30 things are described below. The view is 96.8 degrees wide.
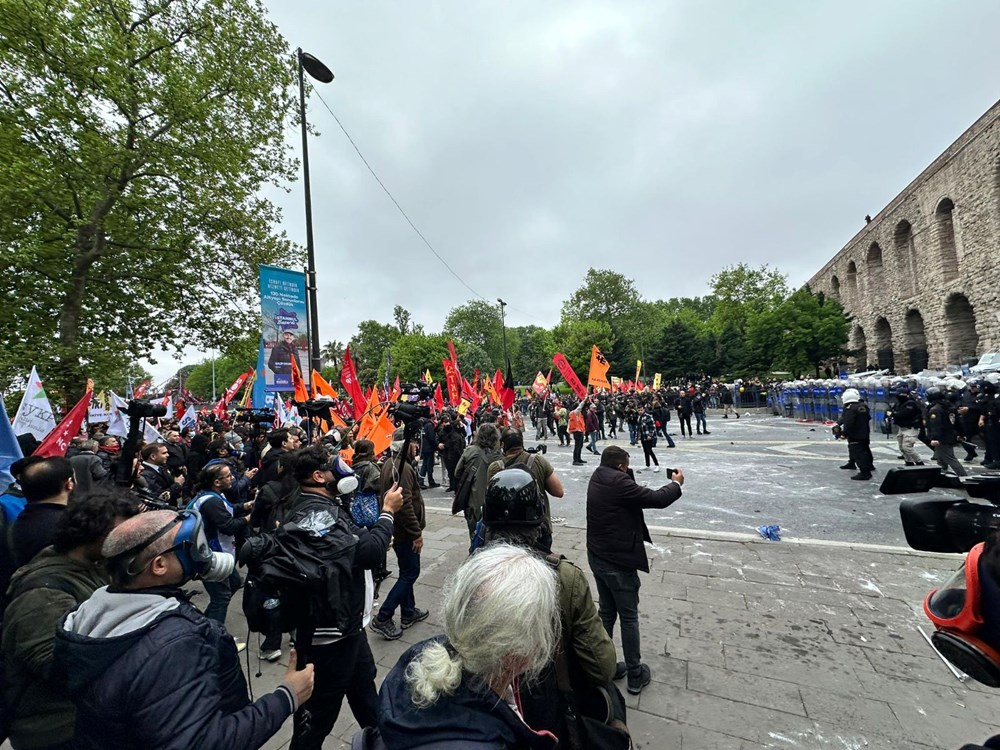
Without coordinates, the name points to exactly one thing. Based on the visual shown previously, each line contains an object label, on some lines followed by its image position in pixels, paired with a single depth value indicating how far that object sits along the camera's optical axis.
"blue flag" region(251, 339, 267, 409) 8.73
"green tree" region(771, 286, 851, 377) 29.06
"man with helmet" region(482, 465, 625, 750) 1.40
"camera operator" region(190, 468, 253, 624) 3.51
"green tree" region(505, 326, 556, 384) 70.94
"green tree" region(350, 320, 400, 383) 69.19
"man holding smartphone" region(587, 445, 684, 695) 3.15
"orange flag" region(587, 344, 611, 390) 13.63
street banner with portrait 8.30
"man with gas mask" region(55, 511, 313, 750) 1.24
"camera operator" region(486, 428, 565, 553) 4.07
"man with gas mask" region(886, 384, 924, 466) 8.84
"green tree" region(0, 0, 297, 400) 9.18
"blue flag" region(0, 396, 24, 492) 3.52
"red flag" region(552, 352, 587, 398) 13.89
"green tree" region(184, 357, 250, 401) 87.16
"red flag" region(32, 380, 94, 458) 4.95
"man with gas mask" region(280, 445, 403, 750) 2.19
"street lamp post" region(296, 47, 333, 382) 10.11
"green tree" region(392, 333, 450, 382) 56.03
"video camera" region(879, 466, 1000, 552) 1.43
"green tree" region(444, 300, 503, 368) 74.38
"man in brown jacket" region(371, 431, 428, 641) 4.04
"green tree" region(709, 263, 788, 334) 47.69
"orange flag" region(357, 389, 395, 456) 5.87
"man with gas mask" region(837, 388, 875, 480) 8.93
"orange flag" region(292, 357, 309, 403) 8.46
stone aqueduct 19.14
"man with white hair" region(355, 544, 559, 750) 1.04
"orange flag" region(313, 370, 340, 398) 8.70
